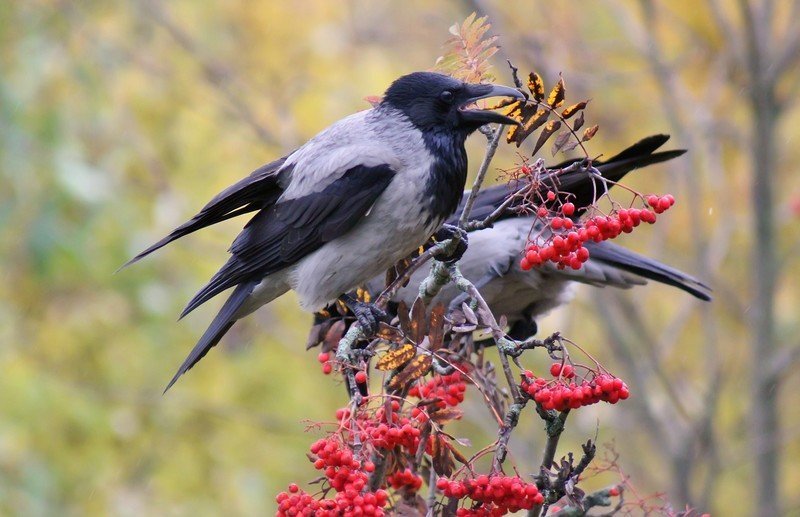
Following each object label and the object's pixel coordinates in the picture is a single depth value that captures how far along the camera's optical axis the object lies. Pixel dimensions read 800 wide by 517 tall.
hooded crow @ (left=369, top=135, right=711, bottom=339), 9.77
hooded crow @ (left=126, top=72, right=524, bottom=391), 7.31
